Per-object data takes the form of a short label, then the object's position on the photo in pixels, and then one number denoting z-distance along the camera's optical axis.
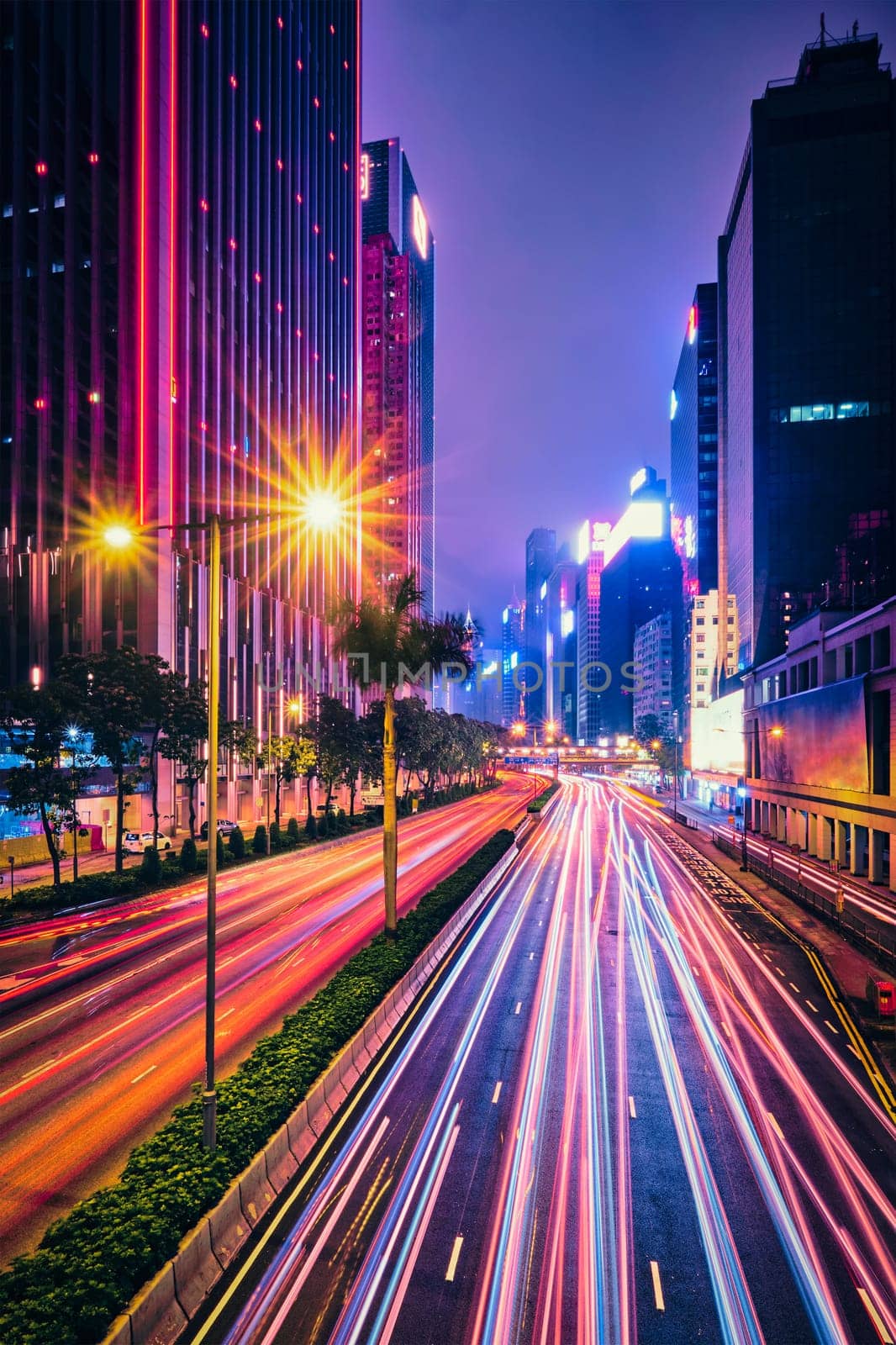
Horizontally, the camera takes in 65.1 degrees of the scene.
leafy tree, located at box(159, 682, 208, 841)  44.25
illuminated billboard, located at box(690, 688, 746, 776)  96.50
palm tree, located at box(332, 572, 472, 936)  27.00
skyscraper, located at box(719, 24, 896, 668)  101.38
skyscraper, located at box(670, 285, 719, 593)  142.75
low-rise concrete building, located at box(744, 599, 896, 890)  43.78
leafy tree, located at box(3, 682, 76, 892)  32.62
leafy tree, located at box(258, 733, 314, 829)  54.56
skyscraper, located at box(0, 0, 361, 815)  60.62
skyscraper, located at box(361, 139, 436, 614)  191.25
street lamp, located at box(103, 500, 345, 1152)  12.16
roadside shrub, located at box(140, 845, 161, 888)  37.33
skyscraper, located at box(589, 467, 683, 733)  171.38
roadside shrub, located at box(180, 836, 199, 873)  41.16
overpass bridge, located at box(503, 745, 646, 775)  154.88
